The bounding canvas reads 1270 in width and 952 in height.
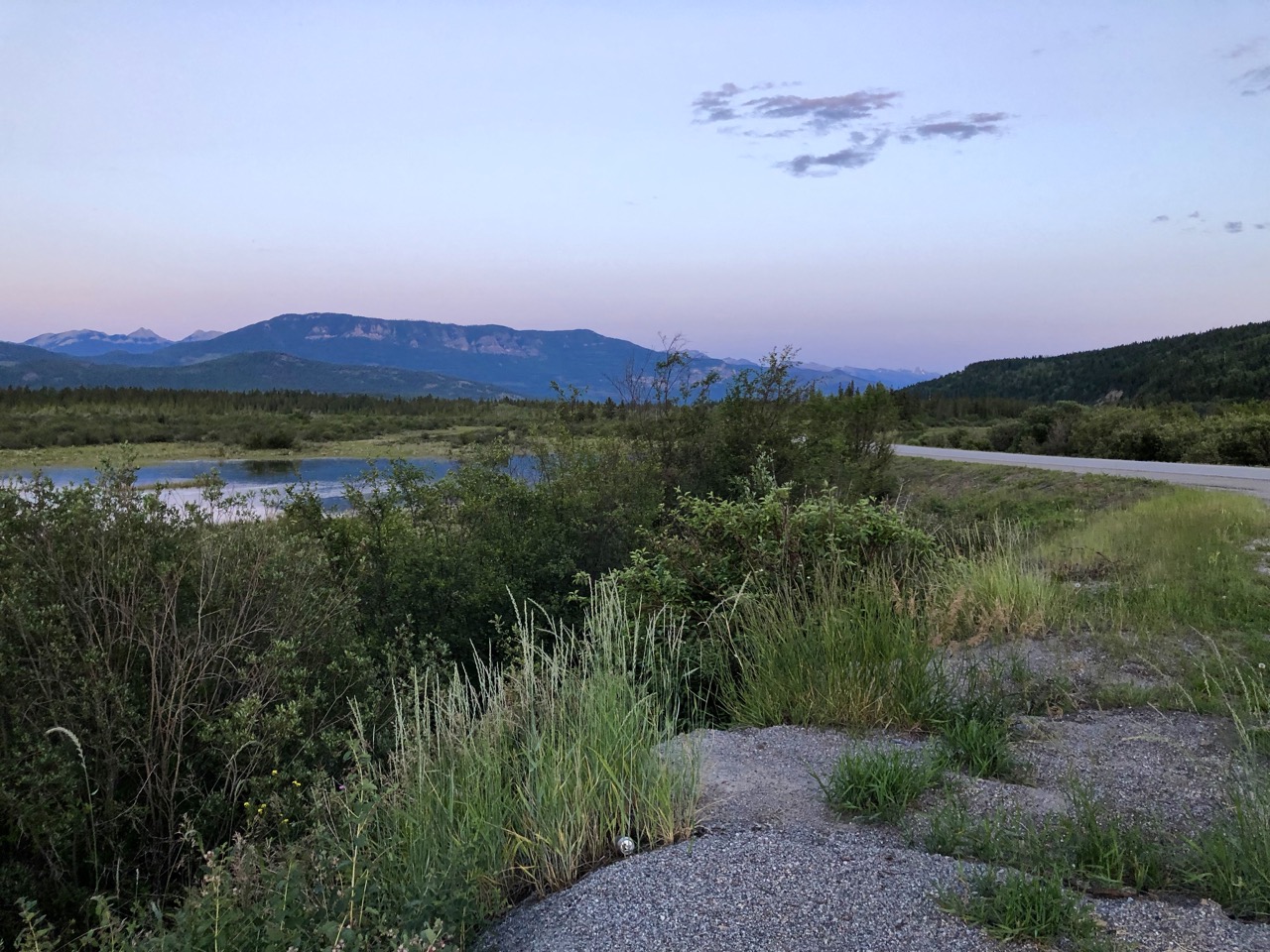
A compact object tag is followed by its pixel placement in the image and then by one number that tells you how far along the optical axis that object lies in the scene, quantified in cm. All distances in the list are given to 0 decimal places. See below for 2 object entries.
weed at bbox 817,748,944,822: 352
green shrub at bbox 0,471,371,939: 404
